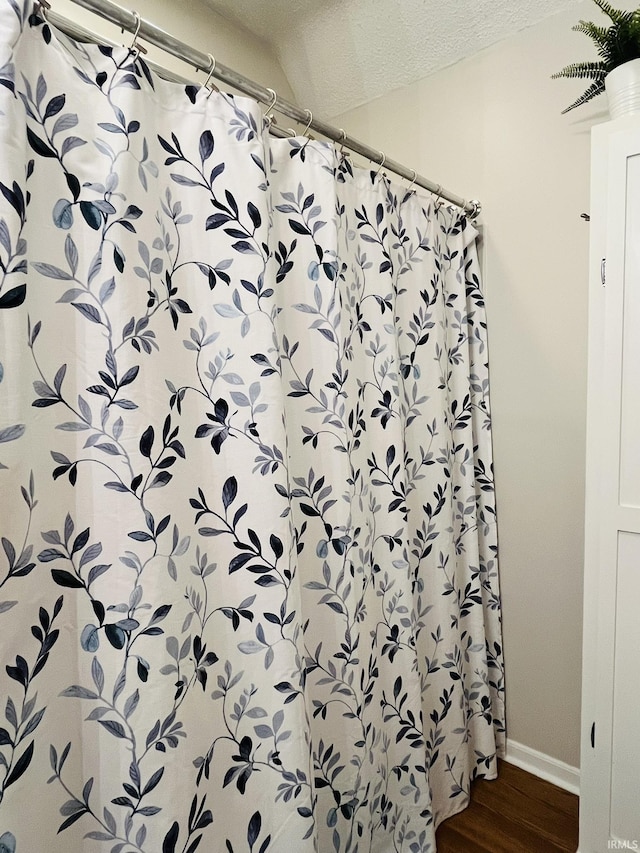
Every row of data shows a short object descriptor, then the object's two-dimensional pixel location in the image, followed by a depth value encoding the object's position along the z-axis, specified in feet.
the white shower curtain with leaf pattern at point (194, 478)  2.56
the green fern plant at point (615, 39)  3.89
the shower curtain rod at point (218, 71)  2.74
